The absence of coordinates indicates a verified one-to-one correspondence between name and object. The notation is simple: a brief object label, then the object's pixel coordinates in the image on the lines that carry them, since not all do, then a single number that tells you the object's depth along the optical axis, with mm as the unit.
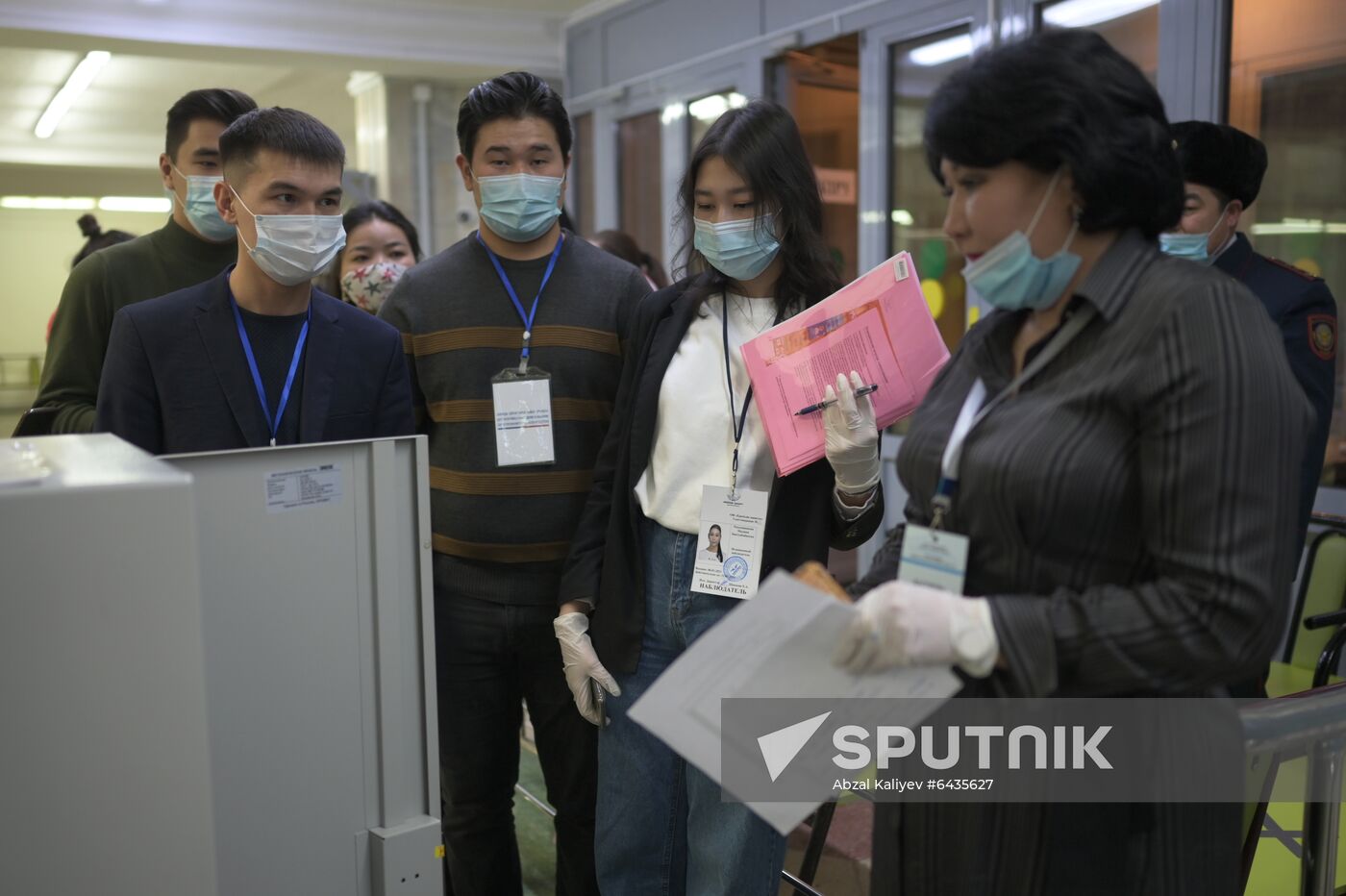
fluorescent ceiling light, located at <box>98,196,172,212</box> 11898
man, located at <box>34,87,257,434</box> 2156
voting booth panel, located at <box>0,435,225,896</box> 962
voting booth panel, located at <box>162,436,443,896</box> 1293
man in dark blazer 1712
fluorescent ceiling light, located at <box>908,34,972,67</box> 4414
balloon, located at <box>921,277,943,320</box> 4660
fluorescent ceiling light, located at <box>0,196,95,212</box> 11266
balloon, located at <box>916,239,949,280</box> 4656
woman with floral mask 3137
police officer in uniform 2359
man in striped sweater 2051
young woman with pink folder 1715
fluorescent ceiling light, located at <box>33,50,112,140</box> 8055
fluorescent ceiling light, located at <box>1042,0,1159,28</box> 3766
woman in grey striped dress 997
